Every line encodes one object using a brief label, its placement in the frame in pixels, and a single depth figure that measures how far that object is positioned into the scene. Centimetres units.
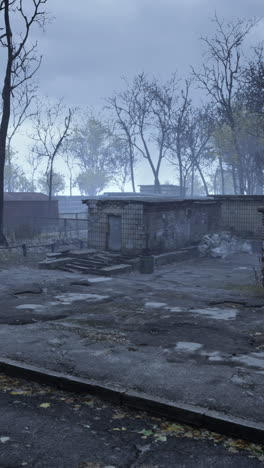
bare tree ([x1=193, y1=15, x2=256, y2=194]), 3969
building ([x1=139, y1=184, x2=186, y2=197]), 6338
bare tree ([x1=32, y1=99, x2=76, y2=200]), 5269
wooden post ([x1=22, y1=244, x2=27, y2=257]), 2064
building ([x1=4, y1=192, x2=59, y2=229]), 3262
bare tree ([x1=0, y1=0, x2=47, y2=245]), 2345
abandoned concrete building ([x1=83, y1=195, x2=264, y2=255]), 2088
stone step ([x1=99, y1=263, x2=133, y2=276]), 1723
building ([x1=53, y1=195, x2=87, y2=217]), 5169
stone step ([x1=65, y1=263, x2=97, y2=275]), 1755
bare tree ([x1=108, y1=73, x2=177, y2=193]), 5262
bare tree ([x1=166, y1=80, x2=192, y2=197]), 5138
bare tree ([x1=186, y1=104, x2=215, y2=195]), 5331
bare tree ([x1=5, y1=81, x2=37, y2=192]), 4634
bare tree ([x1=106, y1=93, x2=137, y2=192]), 5253
